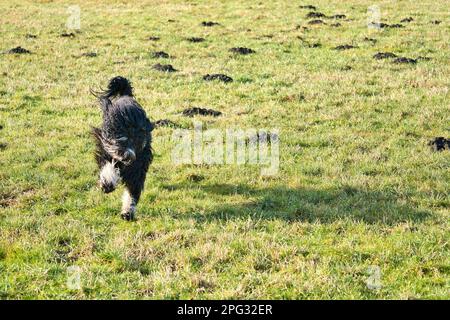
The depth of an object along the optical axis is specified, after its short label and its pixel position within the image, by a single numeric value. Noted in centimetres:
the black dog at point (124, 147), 925
